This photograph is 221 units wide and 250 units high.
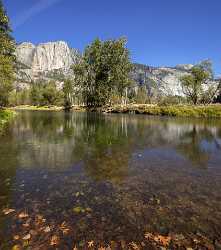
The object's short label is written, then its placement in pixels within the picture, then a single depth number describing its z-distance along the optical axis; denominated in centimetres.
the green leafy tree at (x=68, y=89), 15512
